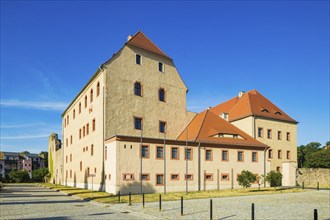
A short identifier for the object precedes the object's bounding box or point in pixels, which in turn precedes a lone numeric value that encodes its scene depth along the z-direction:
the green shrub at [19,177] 78.82
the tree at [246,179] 32.81
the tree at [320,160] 72.66
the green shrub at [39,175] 77.93
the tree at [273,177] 34.97
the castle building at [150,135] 31.64
